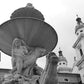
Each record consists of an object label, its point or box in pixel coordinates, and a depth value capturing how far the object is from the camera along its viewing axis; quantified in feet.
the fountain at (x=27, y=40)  13.39
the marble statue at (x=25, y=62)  12.56
